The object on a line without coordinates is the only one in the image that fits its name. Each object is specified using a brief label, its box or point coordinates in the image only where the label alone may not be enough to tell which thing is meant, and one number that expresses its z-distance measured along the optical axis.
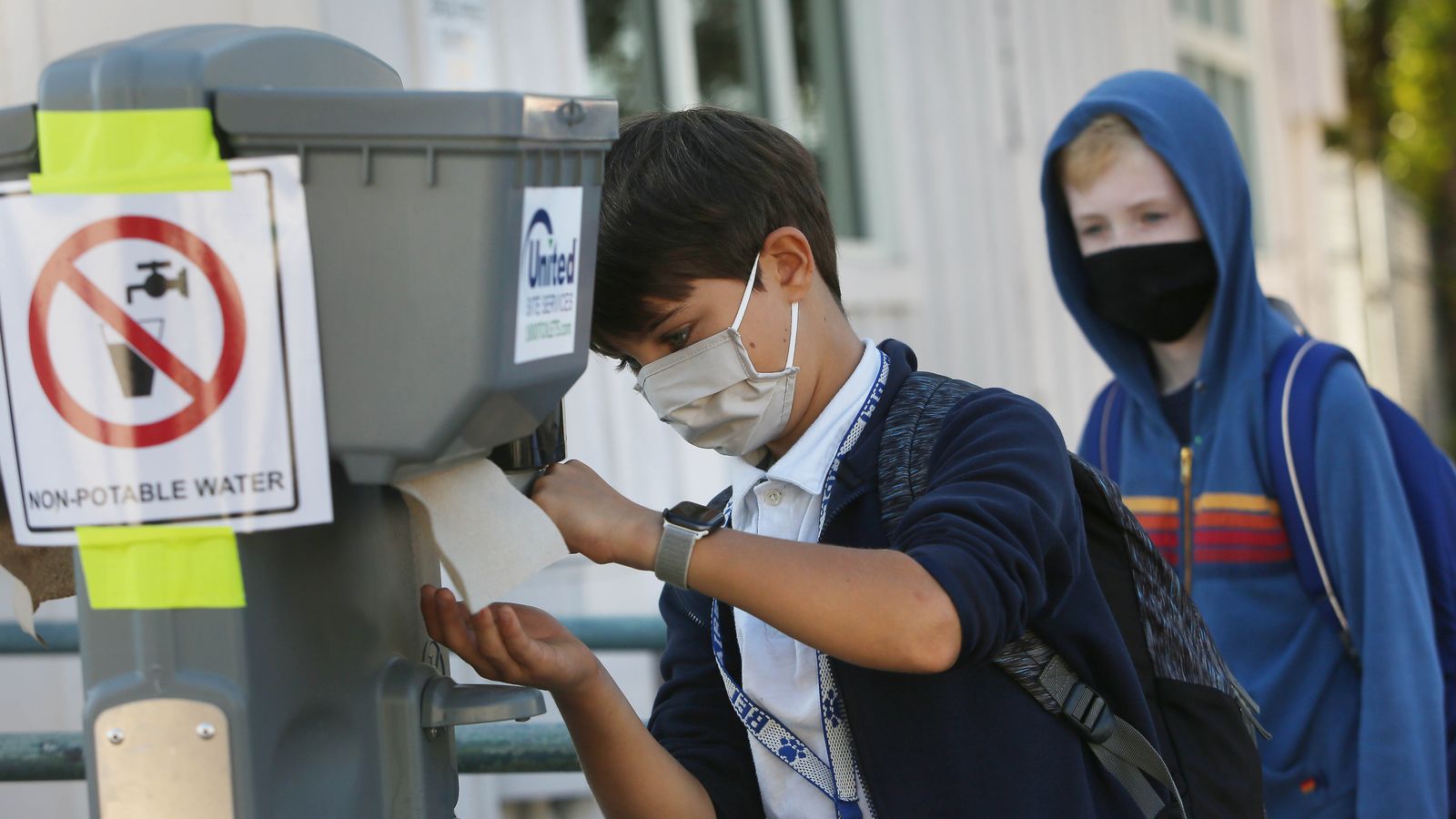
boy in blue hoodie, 6.29
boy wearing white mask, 5.62
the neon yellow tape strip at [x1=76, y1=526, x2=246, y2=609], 5.45
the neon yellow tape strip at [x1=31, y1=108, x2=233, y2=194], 5.42
